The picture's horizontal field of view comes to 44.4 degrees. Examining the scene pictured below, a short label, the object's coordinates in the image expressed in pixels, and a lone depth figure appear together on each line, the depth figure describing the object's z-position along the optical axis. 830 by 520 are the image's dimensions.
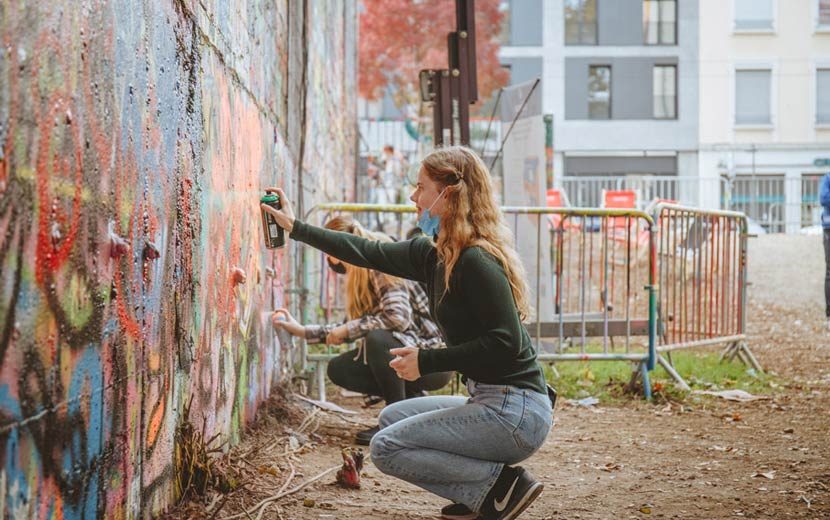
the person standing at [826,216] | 11.73
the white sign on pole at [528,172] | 9.09
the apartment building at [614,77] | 37.50
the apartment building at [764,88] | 35.97
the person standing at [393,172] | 21.67
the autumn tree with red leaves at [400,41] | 31.20
